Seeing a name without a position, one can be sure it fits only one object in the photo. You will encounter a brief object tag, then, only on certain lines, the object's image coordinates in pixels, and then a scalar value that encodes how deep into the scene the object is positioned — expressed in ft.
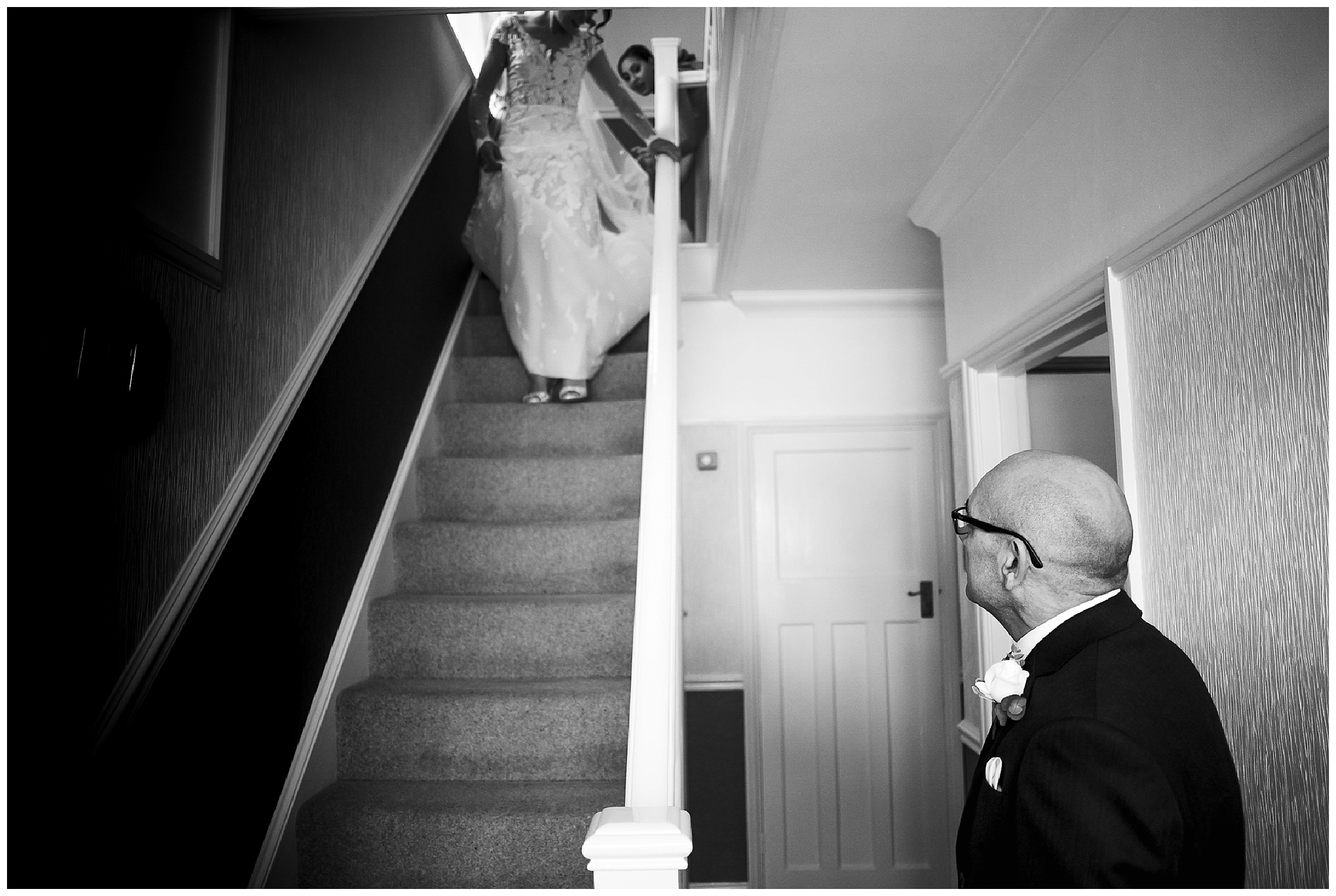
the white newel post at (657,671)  2.87
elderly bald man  2.79
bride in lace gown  9.80
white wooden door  12.14
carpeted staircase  6.10
